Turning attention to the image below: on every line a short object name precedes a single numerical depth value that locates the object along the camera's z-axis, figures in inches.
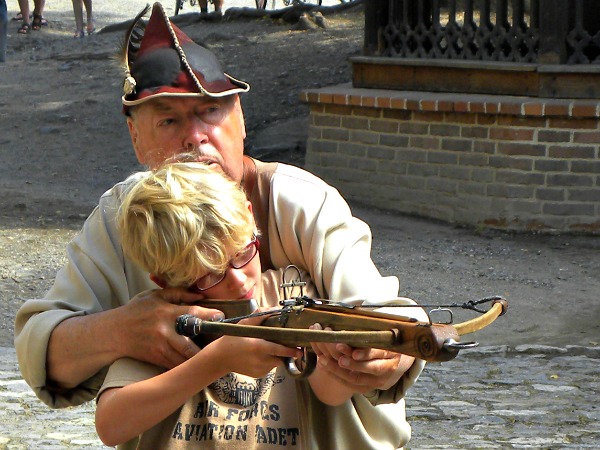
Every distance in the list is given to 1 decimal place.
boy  165.0
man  180.2
